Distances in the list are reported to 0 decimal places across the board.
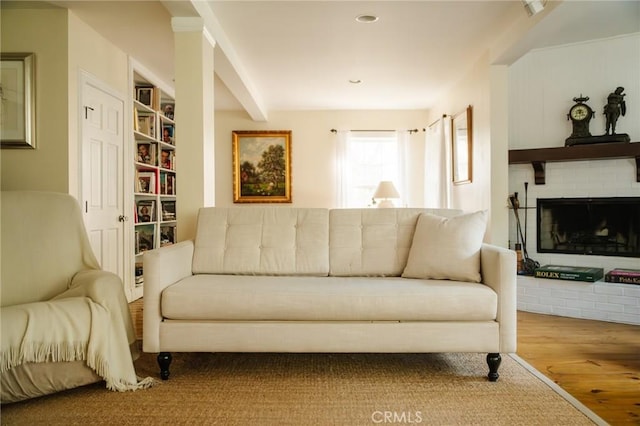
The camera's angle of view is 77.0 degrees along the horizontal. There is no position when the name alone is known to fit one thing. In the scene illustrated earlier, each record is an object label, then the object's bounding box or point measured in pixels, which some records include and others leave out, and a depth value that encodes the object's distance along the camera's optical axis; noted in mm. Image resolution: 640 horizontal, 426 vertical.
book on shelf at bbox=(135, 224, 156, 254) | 4363
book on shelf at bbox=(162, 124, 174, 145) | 4966
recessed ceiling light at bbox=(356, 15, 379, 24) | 3234
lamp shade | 5848
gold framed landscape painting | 6340
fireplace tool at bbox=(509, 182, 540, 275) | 3698
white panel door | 3312
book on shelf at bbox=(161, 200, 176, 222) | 4982
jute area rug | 1688
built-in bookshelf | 4238
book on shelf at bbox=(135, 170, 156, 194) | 4488
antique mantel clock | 3590
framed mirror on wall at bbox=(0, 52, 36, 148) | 2943
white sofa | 2014
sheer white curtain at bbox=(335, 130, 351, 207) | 6277
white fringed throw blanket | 1669
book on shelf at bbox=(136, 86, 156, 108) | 4488
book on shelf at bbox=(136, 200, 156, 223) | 4457
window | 6469
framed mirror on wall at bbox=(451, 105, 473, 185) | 4293
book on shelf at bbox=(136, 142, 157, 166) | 4555
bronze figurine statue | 3447
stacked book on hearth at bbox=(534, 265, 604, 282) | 3350
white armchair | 1712
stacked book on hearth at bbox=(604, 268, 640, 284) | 3207
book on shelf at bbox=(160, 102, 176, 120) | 5238
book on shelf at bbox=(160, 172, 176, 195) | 4902
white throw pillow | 2246
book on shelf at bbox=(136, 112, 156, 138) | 4445
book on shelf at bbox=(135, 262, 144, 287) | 4180
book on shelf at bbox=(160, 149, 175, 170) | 5060
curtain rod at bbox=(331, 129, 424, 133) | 6369
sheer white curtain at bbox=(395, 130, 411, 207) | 6348
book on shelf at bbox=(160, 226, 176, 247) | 5004
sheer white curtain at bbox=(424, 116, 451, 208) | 5180
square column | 2922
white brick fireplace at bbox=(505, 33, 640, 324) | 3322
